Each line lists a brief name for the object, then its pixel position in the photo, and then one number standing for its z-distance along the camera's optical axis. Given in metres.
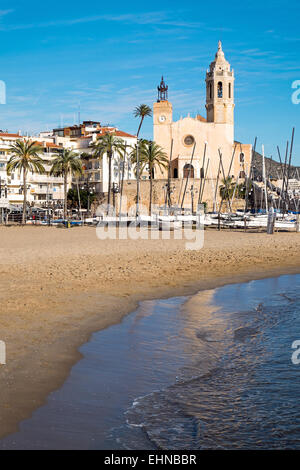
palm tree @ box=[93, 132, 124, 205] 73.75
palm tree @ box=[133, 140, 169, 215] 78.32
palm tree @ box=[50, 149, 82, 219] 75.62
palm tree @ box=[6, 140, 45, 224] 62.47
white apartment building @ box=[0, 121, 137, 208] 97.31
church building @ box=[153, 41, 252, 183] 101.81
